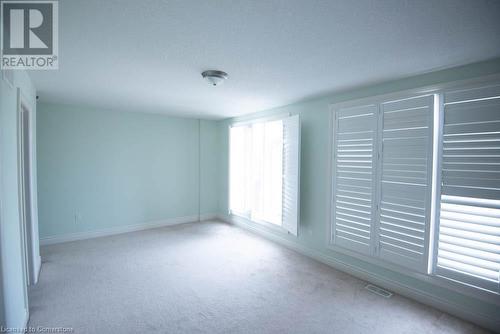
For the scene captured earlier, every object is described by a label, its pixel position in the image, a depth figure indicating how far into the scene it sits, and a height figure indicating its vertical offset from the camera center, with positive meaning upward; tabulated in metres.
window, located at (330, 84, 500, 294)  2.12 -0.22
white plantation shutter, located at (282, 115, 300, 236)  3.65 -0.23
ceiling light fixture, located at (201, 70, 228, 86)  2.39 +0.81
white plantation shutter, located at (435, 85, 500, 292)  2.08 -0.26
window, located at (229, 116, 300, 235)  3.76 -0.24
